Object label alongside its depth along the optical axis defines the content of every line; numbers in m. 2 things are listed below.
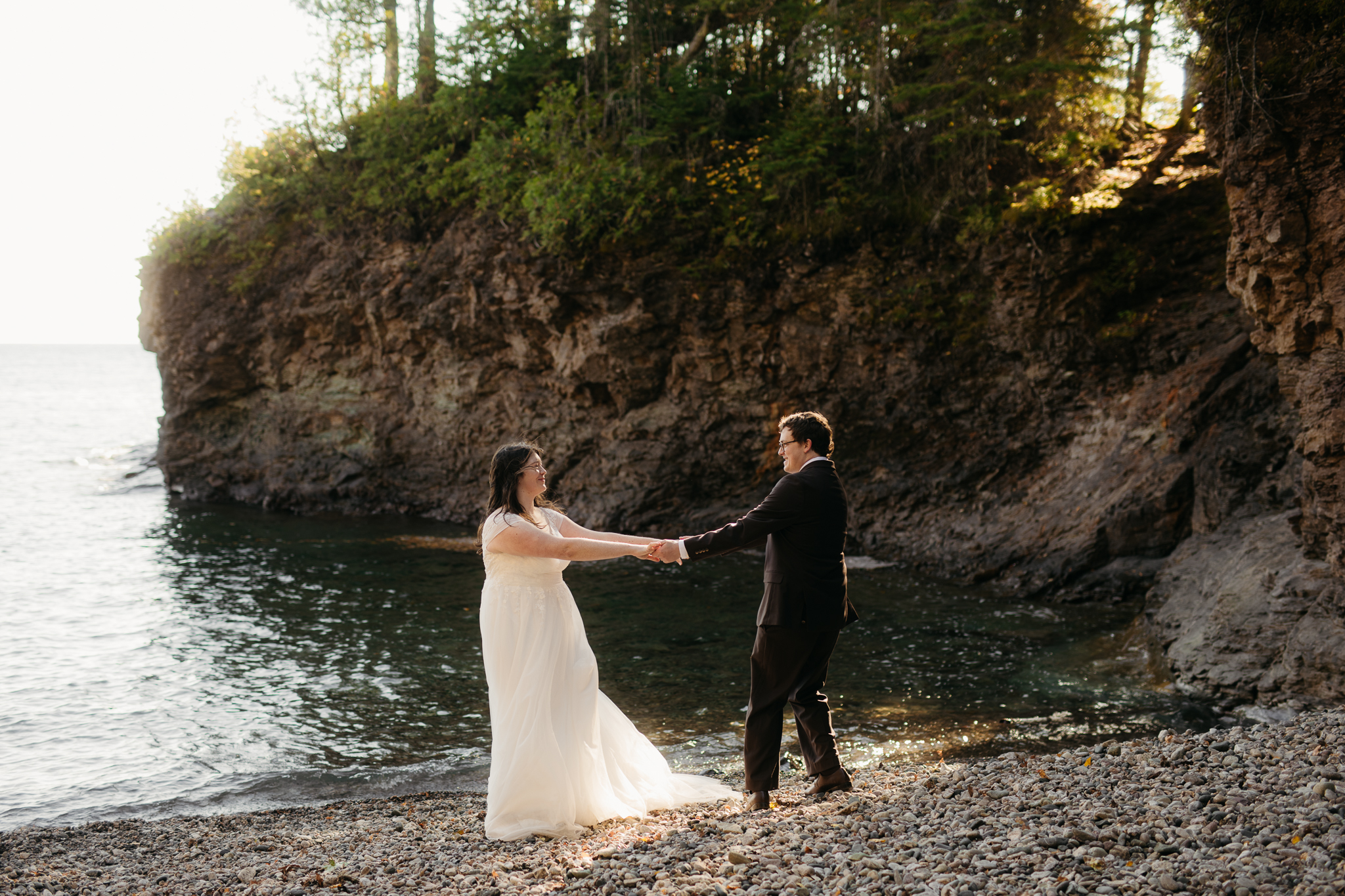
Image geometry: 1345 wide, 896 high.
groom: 5.66
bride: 5.61
